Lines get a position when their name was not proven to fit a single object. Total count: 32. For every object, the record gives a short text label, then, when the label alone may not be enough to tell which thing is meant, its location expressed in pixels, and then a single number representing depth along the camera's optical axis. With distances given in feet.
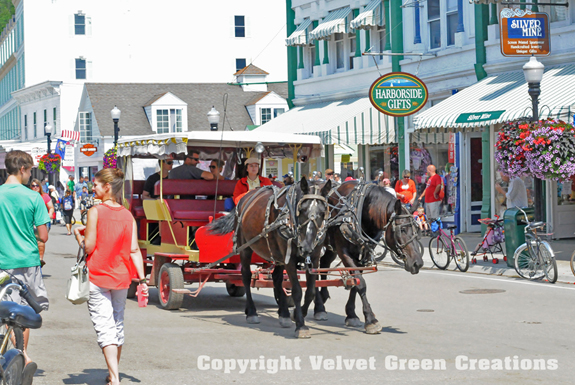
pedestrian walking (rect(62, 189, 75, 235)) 95.61
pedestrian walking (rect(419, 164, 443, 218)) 73.56
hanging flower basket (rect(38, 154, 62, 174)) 139.33
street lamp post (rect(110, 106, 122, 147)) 104.59
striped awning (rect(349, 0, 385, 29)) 88.63
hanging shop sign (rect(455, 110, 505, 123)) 62.49
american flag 173.15
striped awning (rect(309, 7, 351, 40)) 94.79
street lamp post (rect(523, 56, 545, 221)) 51.44
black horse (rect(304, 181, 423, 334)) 31.35
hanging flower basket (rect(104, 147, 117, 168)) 89.23
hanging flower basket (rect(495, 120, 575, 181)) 48.98
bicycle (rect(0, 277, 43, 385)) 18.61
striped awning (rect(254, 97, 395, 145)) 88.12
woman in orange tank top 22.61
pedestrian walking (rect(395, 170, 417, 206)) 71.66
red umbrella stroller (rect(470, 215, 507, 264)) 55.62
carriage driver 39.29
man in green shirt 24.22
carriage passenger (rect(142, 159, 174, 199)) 43.16
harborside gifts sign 72.90
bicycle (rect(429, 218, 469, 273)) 54.03
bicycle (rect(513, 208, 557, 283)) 46.62
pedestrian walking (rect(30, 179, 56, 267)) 55.43
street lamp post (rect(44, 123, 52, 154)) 138.99
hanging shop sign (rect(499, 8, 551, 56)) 61.52
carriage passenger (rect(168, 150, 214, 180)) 42.75
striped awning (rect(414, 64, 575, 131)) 58.29
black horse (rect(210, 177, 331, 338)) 30.83
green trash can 51.47
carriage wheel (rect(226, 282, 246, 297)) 43.29
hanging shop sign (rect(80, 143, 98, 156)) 131.85
